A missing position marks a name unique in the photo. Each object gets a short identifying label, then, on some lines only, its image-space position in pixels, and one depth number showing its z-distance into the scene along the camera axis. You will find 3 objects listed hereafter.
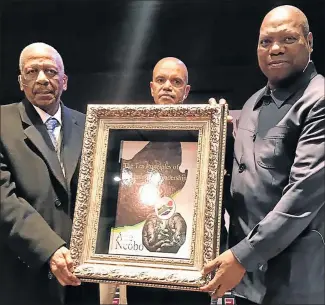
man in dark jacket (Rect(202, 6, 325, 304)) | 1.22
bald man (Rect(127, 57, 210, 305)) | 1.37
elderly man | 1.41
